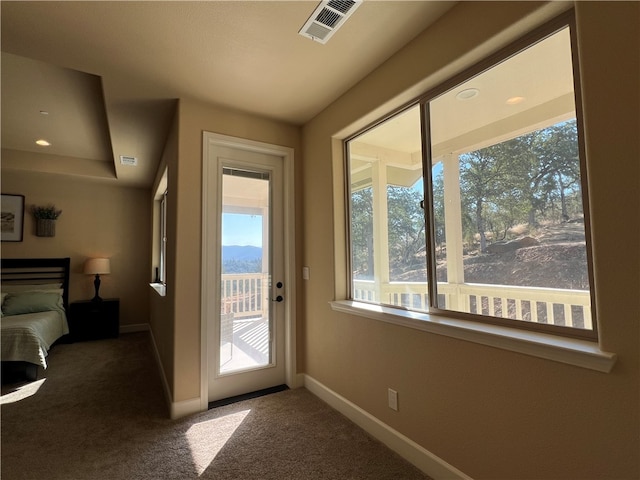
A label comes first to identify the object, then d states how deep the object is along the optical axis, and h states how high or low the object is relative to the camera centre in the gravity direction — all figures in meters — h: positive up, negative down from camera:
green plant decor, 4.67 +0.76
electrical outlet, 1.95 -0.89
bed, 3.03 -0.58
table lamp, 4.75 -0.07
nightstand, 4.57 -0.85
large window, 1.43 +0.31
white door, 2.67 -0.14
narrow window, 4.71 +0.35
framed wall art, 4.46 +0.67
